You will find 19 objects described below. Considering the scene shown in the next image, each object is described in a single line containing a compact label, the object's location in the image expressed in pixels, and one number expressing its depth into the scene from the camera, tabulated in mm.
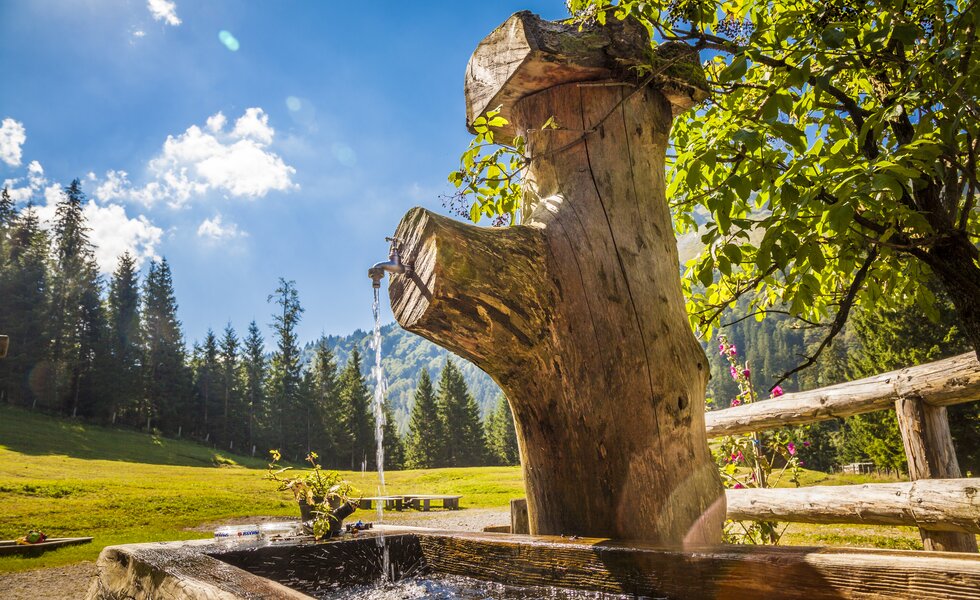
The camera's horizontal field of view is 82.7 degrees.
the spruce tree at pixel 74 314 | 46250
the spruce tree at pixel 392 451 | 54328
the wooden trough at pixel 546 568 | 1316
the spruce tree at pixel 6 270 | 44031
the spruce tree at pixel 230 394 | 53656
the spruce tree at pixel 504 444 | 62931
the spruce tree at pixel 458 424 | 58719
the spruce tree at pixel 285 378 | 54938
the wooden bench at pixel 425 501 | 19156
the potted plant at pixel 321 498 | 3098
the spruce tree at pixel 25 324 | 44562
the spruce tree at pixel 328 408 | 54500
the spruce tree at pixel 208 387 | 53656
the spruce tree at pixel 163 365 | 50969
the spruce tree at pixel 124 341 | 47622
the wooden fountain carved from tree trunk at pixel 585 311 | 2133
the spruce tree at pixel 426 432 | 57344
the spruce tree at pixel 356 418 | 55156
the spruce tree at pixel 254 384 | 54906
